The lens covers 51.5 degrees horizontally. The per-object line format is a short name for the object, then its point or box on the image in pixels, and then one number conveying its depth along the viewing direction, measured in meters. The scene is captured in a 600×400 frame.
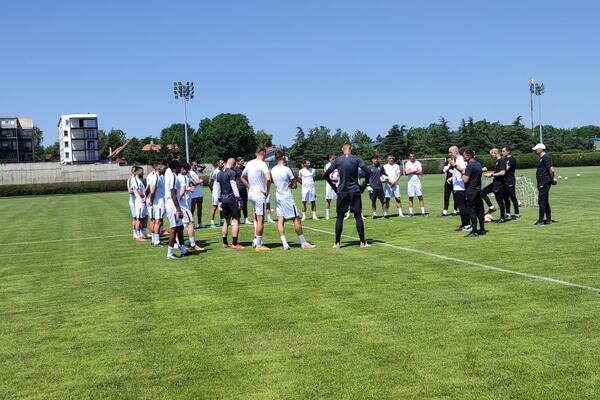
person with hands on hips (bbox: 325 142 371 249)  13.48
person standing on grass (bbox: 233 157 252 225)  19.70
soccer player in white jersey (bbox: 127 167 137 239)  17.61
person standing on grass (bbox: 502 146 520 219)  17.86
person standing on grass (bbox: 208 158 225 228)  19.08
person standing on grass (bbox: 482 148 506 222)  17.81
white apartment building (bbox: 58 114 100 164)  141.50
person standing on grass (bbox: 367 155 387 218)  21.02
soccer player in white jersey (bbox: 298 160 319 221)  21.88
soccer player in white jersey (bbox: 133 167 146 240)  17.41
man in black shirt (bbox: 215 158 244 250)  14.68
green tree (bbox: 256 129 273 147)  162.75
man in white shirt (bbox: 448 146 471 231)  16.16
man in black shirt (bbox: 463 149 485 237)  15.01
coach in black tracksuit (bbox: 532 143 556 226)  16.45
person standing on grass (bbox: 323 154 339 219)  21.78
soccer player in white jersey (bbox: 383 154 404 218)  21.23
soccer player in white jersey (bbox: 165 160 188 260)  13.09
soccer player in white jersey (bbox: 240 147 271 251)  13.83
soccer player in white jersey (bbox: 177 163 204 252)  14.60
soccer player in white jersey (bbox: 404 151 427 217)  21.44
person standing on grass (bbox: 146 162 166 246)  14.95
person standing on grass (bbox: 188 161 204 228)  20.42
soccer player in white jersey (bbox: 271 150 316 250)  13.77
